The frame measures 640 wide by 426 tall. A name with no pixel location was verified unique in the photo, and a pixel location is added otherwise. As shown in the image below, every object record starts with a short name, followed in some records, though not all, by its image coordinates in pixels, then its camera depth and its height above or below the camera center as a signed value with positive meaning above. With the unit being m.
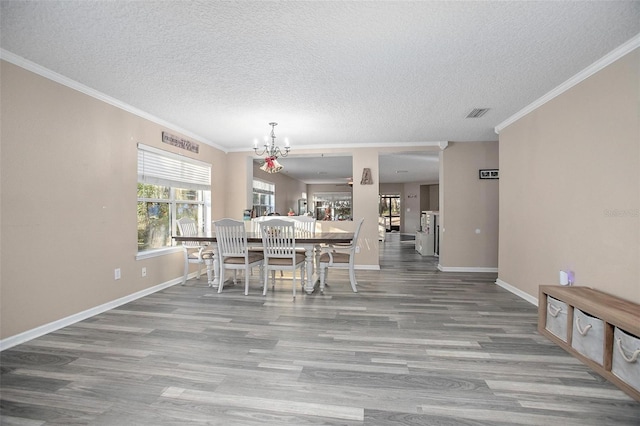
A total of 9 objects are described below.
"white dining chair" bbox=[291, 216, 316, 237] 4.90 -0.24
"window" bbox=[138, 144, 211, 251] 4.11 +0.27
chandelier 4.46 +0.74
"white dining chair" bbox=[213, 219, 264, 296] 3.89 -0.50
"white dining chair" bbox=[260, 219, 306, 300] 3.81 -0.47
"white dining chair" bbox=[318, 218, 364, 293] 4.09 -0.70
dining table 3.88 -0.41
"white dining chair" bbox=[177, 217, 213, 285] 4.39 -0.56
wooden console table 1.83 -0.76
